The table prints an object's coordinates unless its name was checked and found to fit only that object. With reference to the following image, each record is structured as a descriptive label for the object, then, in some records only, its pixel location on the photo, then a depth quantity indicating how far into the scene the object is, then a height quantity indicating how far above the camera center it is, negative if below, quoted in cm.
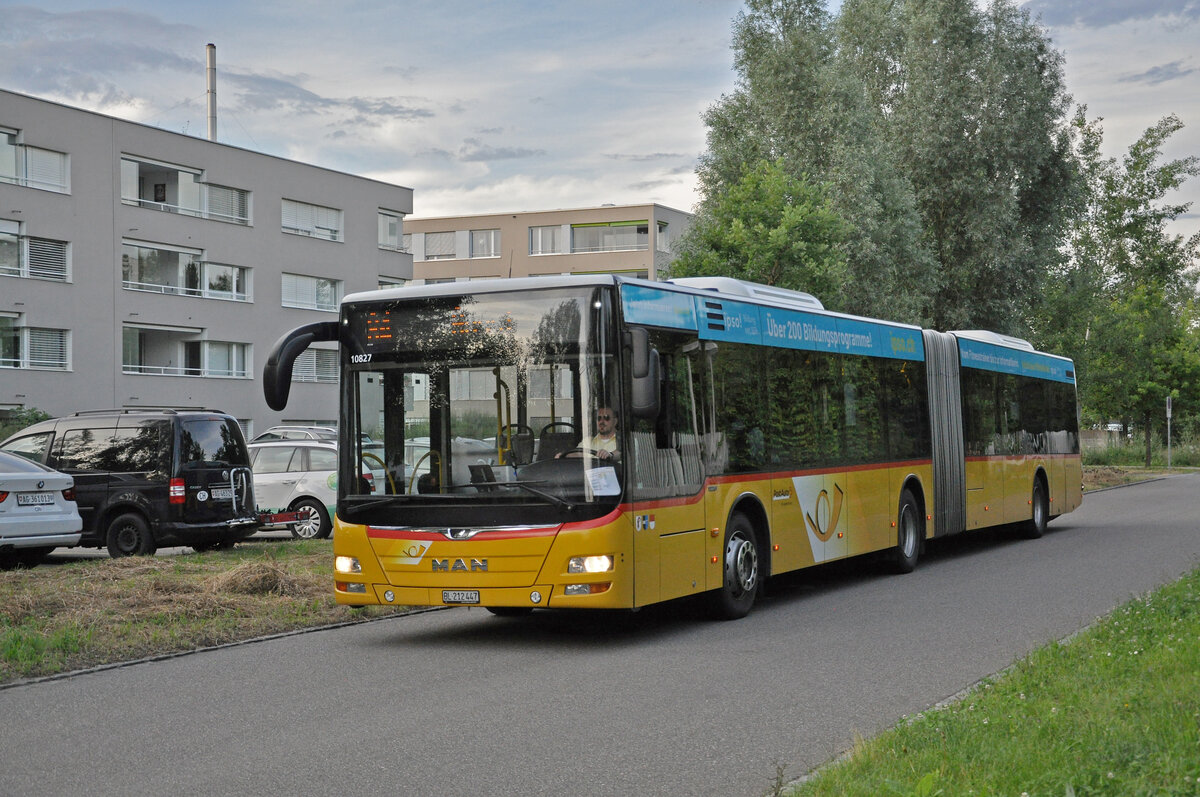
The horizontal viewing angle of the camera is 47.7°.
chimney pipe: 5778 +1655
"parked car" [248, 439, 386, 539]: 2155 -5
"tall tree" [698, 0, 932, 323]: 3288 +812
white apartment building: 4412 +803
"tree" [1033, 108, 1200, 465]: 4906 +683
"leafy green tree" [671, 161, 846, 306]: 2555 +427
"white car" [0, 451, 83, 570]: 1530 -28
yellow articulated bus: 1003 +19
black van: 1734 +7
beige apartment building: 8431 +1461
